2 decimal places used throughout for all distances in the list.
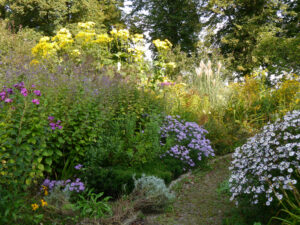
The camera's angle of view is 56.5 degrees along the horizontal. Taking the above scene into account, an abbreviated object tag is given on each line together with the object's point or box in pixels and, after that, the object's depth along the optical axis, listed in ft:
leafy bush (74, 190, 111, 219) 9.71
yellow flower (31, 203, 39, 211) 8.87
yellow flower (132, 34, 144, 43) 26.50
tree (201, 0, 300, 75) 57.93
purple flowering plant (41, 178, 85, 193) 10.64
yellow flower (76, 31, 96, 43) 25.61
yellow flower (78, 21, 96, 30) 27.27
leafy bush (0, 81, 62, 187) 9.04
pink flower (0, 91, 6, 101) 10.71
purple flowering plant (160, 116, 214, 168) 15.52
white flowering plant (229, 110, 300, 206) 8.59
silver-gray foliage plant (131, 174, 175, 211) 10.63
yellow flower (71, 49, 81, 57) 25.46
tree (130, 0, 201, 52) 65.39
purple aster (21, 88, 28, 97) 10.00
